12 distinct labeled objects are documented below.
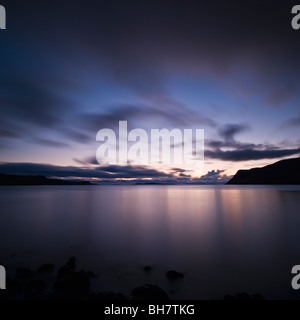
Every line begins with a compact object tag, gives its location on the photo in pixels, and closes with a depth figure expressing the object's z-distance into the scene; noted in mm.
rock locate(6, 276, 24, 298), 5704
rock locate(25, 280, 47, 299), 5641
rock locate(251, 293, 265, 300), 5398
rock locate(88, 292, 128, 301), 5375
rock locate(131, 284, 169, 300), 5472
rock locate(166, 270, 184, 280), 7041
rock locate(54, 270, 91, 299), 5711
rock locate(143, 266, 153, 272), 7720
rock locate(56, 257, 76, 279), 6672
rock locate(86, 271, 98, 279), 6964
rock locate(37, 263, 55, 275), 7141
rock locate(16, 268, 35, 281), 6656
